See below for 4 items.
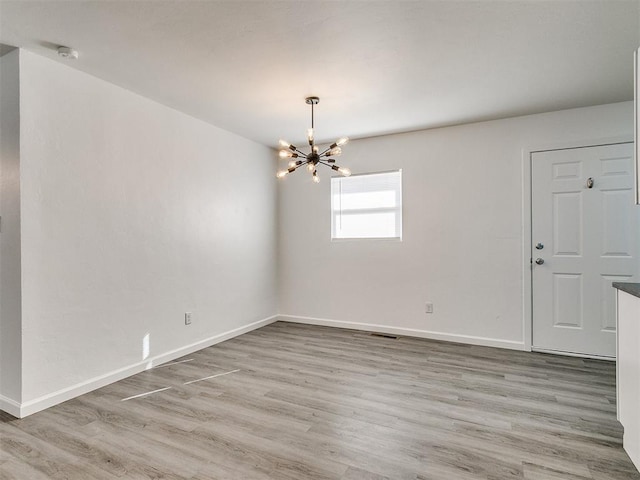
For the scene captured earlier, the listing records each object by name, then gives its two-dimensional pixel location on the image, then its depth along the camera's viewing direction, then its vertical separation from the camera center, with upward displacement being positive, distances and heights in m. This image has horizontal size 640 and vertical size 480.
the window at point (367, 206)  4.55 +0.43
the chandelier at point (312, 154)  3.08 +0.76
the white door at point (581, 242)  3.43 -0.06
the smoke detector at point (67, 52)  2.41 +1.32
